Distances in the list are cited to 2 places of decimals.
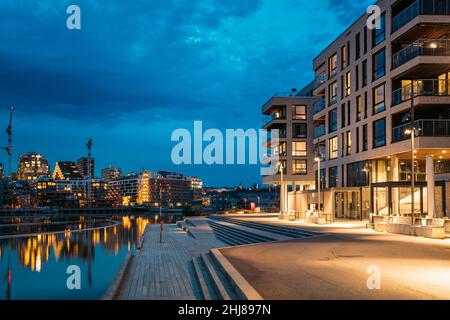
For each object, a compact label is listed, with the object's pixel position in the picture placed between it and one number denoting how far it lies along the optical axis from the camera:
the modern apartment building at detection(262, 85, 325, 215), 64.22
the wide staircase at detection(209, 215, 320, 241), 24.97
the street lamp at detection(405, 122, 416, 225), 23.69
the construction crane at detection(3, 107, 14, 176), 191.25
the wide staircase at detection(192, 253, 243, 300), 11.11
